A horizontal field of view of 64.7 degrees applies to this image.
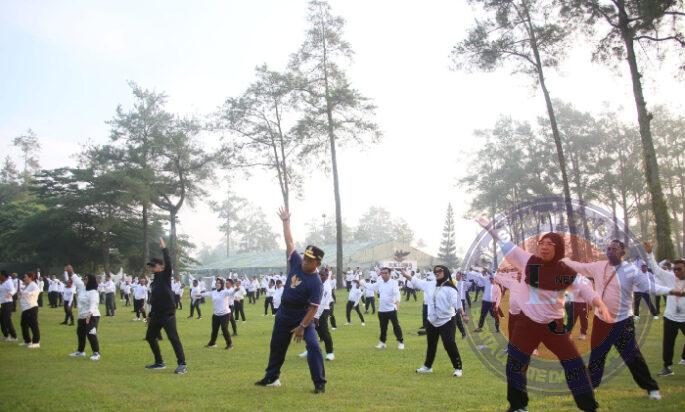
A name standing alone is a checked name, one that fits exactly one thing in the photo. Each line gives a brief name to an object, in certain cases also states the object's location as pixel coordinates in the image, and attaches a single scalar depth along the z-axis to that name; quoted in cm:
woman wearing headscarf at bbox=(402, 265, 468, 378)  933
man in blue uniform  785
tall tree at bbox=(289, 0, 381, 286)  3478
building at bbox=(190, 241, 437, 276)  5753
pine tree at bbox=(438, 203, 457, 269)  6288
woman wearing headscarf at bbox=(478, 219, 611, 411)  579
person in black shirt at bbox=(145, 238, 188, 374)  977
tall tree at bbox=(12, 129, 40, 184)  7781
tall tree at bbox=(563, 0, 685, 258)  1858
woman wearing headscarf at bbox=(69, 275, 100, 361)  1134
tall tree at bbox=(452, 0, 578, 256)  2206
